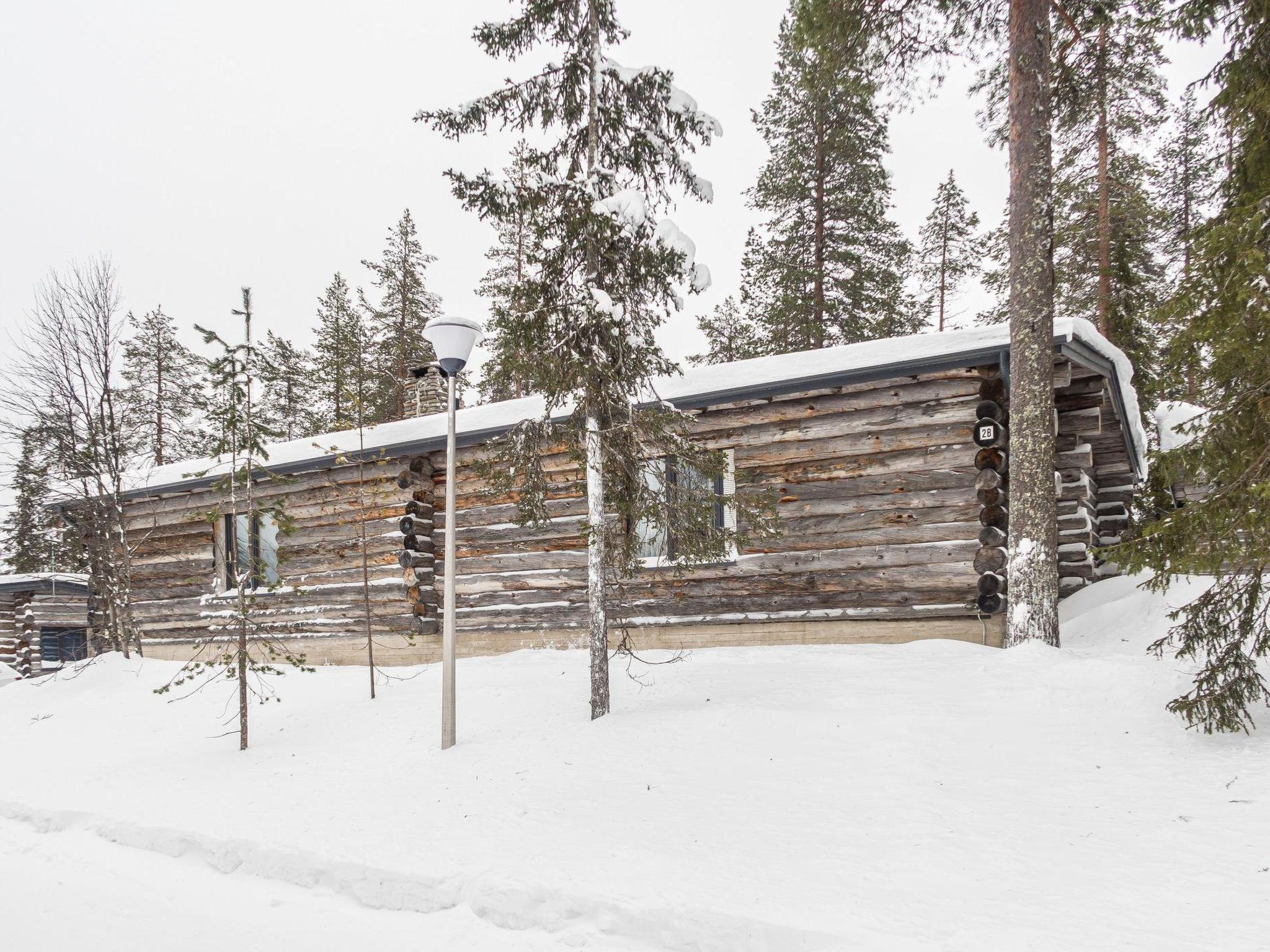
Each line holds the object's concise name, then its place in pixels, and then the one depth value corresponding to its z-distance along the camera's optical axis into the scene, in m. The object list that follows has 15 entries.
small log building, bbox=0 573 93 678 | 20.72
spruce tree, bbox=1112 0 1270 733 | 4.96
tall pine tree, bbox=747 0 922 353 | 20.61
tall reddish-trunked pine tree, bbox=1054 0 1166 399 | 16.25
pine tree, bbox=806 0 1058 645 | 7.46
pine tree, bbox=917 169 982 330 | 26.98
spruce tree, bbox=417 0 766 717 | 6.98
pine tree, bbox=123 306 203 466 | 29.88
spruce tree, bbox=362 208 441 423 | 27.94
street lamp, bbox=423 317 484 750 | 6.63
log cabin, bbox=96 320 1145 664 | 8.70
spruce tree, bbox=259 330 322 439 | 30.97
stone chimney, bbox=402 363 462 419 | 18.34
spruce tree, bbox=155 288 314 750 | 7.69
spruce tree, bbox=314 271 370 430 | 24.77
